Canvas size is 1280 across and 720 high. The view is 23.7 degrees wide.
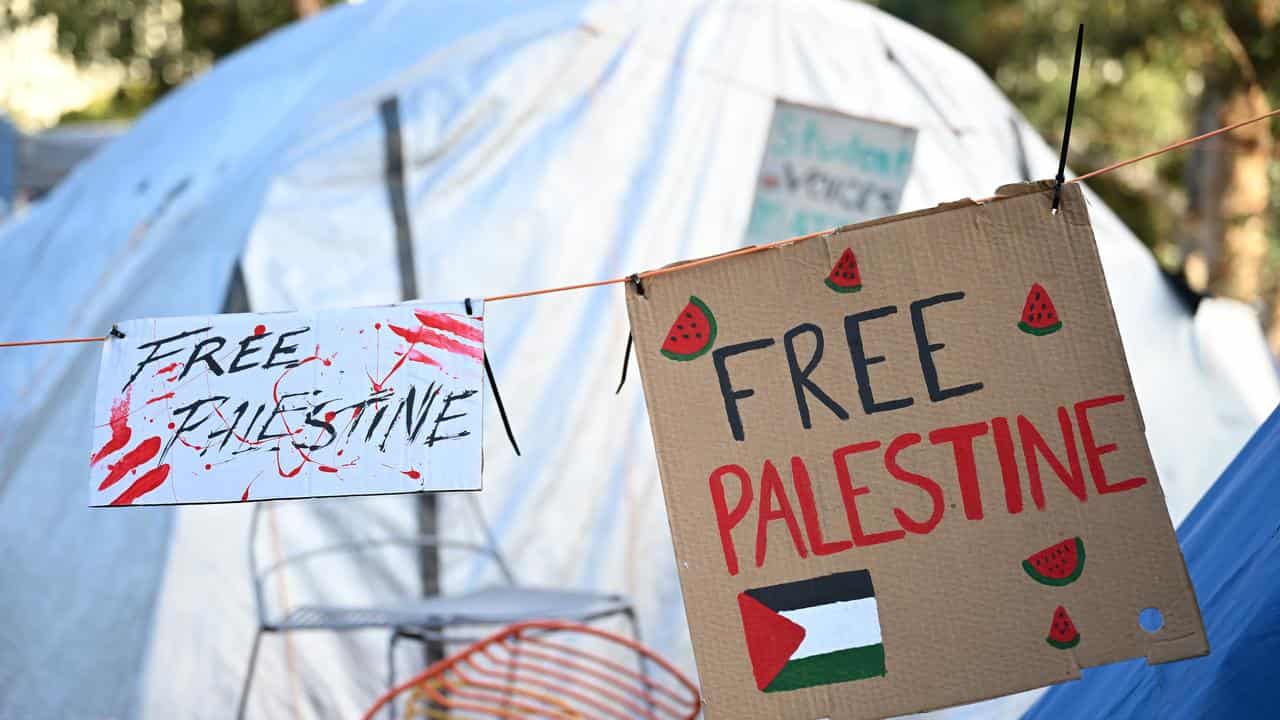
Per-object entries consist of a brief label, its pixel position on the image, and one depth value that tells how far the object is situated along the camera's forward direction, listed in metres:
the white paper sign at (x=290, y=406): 3.14
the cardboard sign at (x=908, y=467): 3.03
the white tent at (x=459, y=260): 4.22
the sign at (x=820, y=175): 4.89
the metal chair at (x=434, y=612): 3.95
